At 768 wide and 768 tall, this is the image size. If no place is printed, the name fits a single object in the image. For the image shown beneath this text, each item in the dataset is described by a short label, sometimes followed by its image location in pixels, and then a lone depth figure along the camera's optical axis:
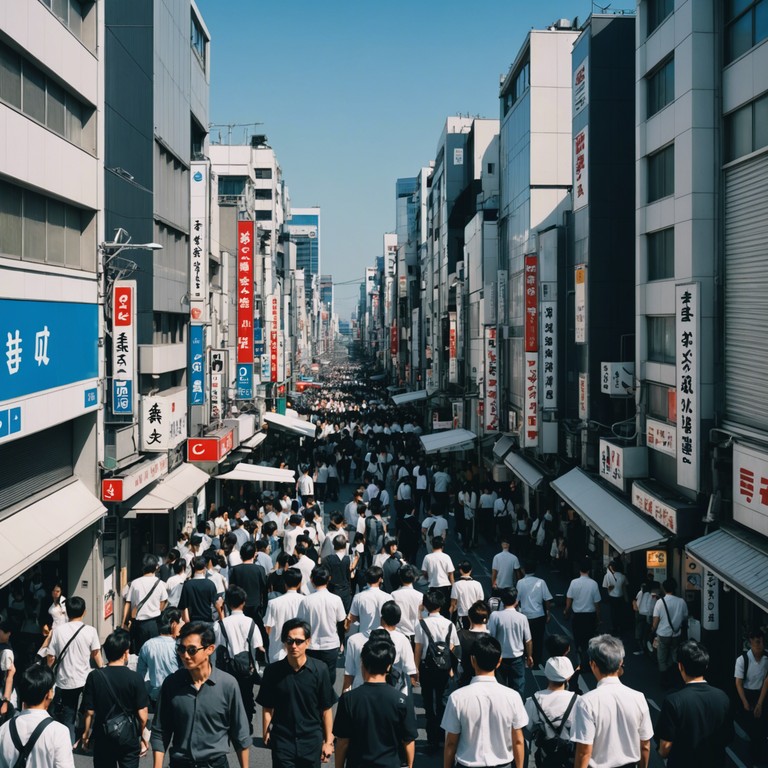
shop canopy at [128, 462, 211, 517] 17.03
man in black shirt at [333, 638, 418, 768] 5.69
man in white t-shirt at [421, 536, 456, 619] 12.41
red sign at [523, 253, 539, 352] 22.44
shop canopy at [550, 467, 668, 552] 14.31
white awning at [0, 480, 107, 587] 10.83
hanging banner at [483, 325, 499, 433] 28.34
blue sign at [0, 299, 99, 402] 11.09
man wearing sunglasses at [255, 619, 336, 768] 6.22
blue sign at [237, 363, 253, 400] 30.50
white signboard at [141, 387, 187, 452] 17.25
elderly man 5.90
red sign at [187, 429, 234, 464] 21.39
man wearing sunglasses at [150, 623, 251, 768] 5.82
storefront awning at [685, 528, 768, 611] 10.20
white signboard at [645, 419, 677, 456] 14.95
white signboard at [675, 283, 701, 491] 13.65
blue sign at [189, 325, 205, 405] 22.36
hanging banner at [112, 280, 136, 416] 15.33
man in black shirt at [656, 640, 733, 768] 6.17
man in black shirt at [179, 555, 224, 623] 10.89
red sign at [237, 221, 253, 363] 28.77
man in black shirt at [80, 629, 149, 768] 7.16
